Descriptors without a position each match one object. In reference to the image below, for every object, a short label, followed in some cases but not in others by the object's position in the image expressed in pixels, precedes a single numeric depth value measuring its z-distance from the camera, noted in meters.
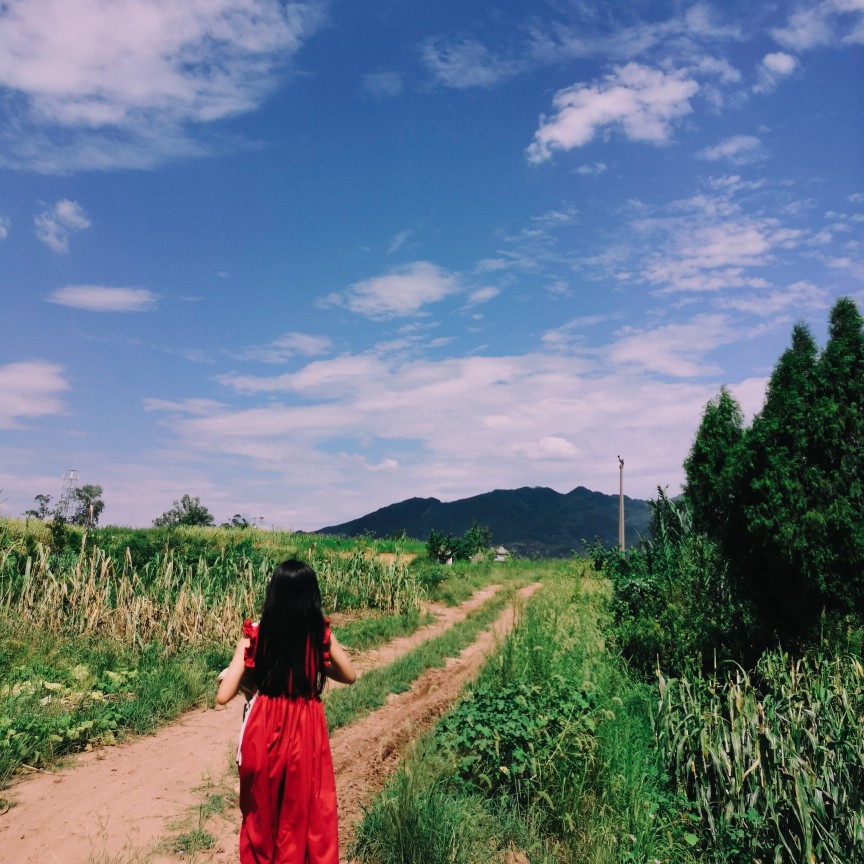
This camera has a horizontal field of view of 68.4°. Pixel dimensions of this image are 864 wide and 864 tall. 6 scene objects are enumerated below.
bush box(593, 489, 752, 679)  9.28
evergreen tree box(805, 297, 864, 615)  8.23
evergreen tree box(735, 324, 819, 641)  8.50
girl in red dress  3.50
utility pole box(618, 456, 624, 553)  35.74
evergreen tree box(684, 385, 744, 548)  10.08
